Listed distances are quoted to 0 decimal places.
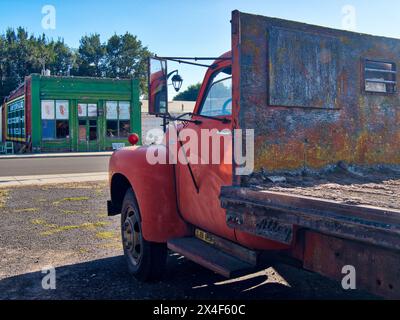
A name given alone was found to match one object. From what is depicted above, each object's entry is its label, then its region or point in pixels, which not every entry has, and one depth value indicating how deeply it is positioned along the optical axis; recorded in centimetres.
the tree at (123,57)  6256
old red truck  284
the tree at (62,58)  5935
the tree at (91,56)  6066
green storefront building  3134
